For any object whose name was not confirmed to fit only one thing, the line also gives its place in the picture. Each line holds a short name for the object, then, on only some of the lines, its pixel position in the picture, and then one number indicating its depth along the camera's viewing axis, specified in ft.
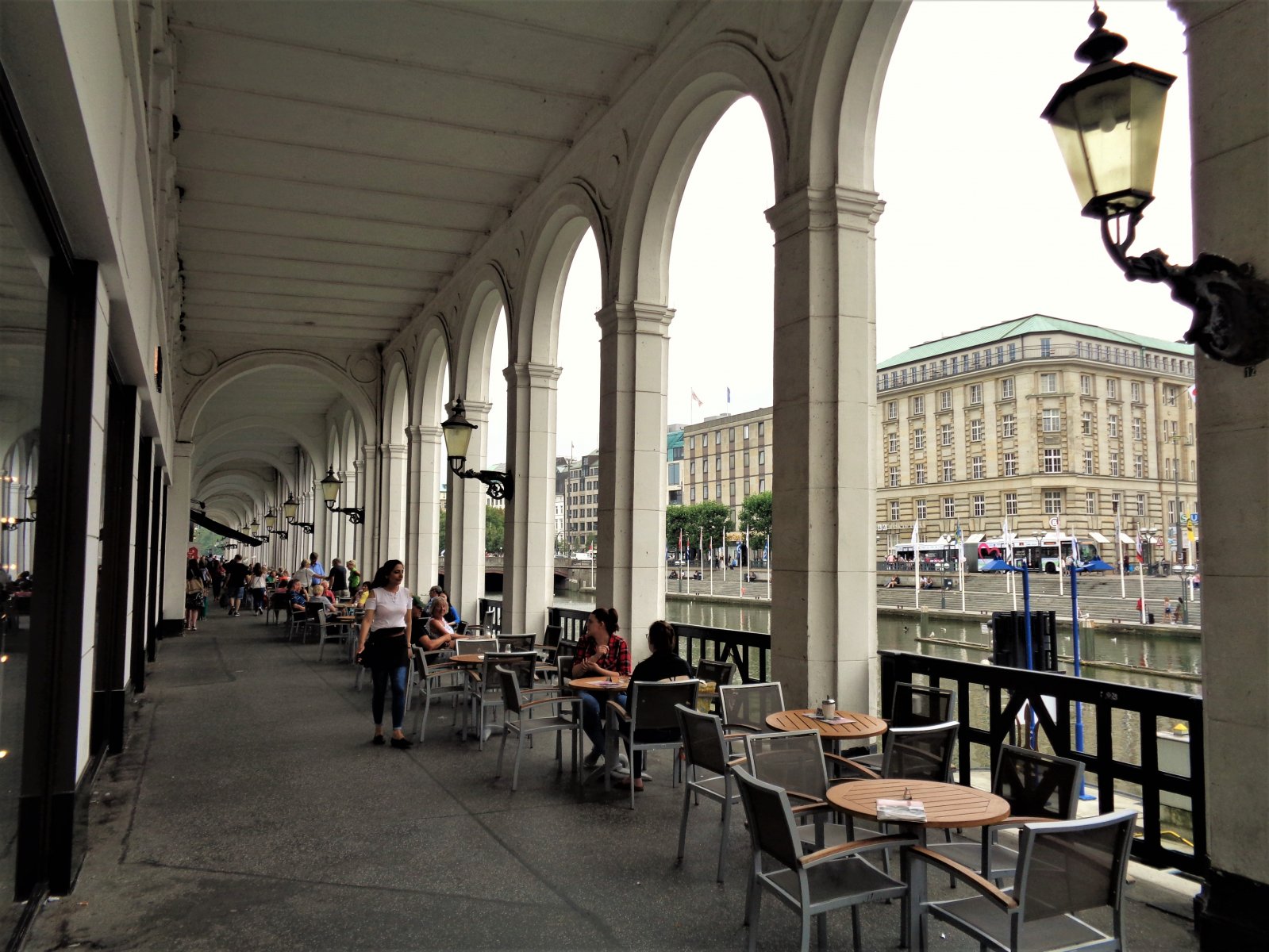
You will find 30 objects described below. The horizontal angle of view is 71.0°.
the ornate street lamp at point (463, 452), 34.53
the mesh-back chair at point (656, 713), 17.65
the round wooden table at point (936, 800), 10.48
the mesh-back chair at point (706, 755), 14.02
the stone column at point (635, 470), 28.17
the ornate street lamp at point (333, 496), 63.93
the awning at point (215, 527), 92.17
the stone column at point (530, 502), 36.37
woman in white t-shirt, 23.34
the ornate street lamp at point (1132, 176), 9.59
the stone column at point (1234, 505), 10.38
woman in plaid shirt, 20.59
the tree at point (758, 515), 219.00
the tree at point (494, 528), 261.65
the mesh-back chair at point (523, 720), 19.36
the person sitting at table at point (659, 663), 19.27
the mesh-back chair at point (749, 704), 17.30
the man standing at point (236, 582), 81.51
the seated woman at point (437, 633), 29.45
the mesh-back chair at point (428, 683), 24.72
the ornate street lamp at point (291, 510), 80.89
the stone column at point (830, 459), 18.94
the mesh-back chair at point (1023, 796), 10.95
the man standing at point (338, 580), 62.39
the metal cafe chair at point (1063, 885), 8.47
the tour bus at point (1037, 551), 152.56
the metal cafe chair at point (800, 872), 9.79
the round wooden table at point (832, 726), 15.10
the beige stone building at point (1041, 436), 185.88
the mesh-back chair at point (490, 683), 22.77
